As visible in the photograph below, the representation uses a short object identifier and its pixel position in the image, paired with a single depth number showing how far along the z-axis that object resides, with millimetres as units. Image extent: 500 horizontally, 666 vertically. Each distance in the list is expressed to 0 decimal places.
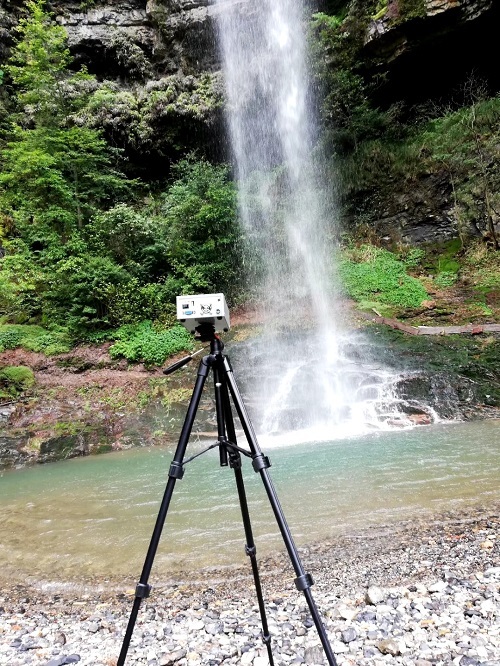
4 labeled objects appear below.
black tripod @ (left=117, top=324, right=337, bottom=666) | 1305
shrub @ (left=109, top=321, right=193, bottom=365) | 11008
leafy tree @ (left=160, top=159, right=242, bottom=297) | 13367
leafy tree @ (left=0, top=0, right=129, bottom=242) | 14336
